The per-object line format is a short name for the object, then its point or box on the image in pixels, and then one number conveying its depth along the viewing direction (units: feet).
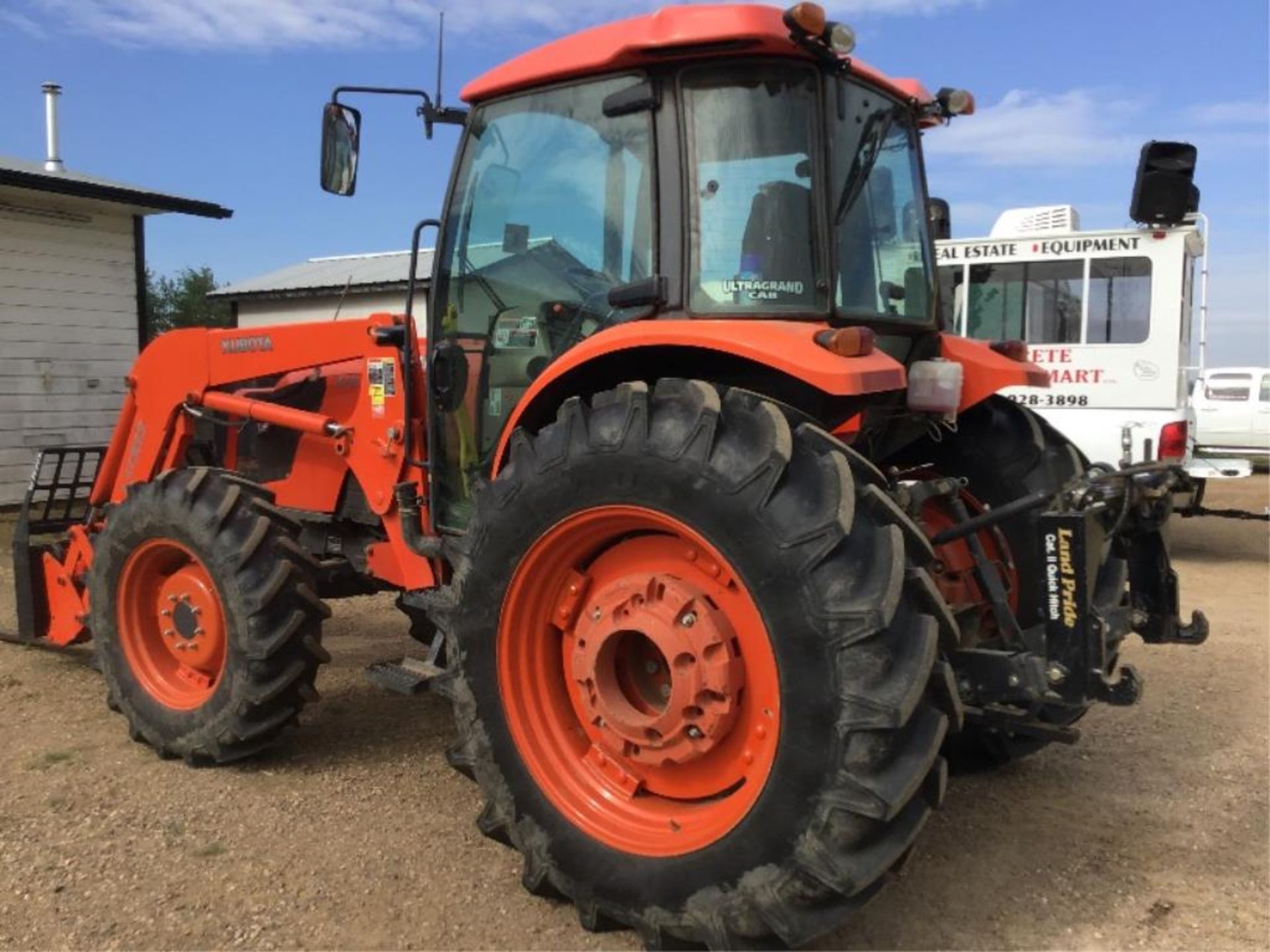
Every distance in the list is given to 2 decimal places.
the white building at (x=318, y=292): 56.85
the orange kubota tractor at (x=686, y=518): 8.27
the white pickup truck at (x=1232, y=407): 41.70
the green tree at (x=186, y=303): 119.65
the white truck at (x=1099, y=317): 30.07
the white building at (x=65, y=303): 31.17
